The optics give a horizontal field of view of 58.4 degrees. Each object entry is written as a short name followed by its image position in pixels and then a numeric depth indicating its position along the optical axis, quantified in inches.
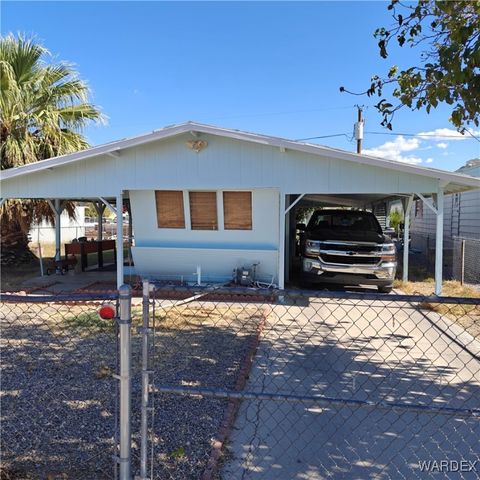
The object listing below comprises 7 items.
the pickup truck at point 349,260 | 374.9
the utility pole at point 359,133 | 876.0
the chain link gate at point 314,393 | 121.7
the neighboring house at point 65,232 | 1059.0
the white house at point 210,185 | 351.9
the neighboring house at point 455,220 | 613.6
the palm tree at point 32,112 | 448.5
